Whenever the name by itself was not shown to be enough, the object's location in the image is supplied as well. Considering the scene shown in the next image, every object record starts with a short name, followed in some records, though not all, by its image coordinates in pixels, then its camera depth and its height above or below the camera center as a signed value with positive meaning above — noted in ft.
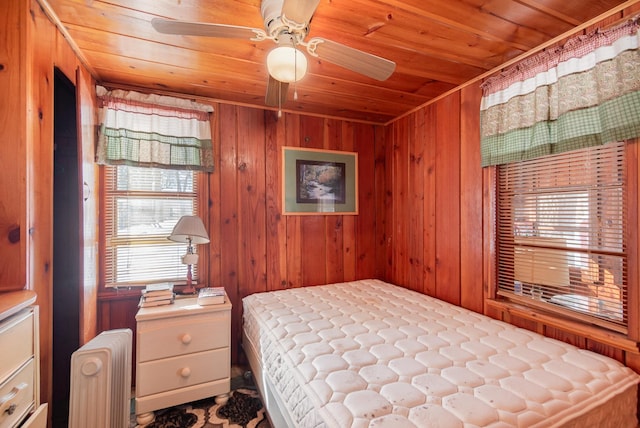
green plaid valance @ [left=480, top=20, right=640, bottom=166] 4.39 +2.01
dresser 3.00 -1.66
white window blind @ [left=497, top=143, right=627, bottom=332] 4.70 -0.39
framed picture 9.06 +1.04
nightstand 5.94 -3.01
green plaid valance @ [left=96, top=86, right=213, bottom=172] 6.92 +2.08
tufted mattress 3.19 -2.18
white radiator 4.56 -2.79
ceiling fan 3.64 +2.42
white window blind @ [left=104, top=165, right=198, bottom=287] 7.20 -0.16
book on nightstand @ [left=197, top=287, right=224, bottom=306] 6.59 -1.90
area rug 5.82 -4.20
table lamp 6.82 -0.53
